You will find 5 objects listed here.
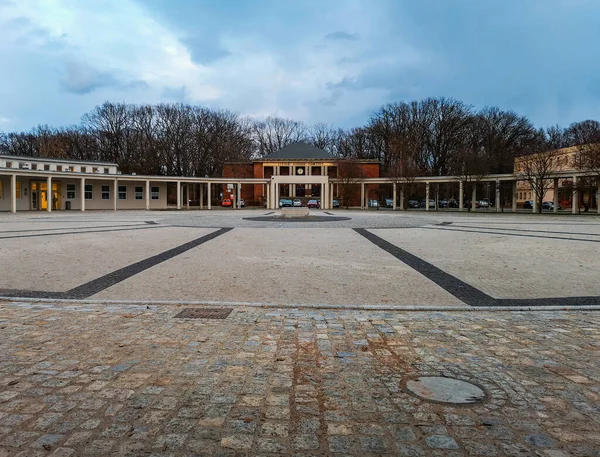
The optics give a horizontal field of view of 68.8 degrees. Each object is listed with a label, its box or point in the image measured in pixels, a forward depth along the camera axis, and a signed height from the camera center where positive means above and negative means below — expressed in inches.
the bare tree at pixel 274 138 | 3339.1 +528.3
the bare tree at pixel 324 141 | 3403.1 +518.0
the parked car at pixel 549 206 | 2306.5 +13.1
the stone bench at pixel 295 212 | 1294.3 -13.8
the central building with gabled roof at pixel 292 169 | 2652.6 +237.4
